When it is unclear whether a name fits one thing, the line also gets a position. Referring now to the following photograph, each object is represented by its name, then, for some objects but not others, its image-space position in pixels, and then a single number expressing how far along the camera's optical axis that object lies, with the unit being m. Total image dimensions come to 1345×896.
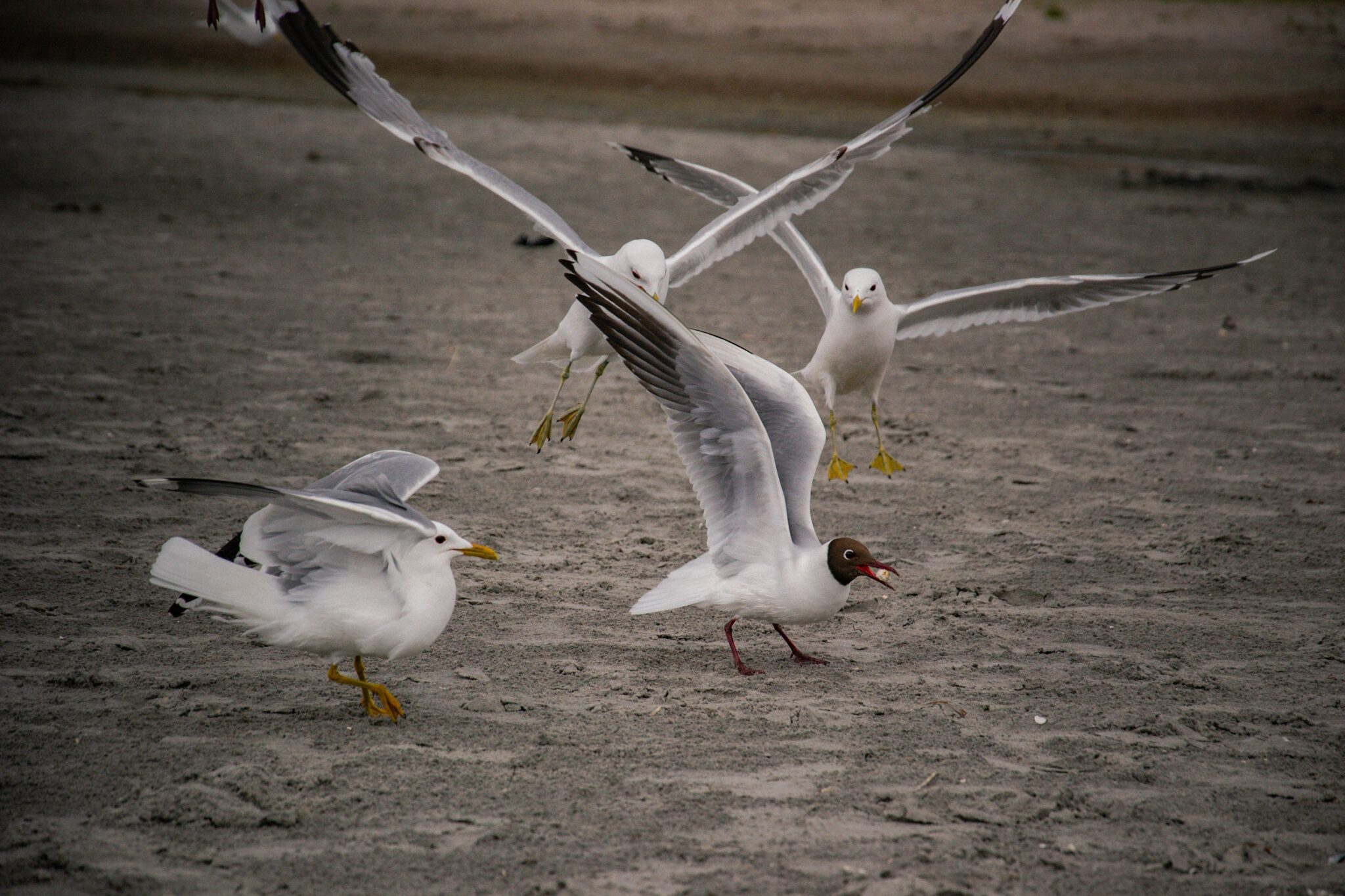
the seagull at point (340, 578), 7.23
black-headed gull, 8.32
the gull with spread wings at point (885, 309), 11.70
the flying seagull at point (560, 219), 11.30
